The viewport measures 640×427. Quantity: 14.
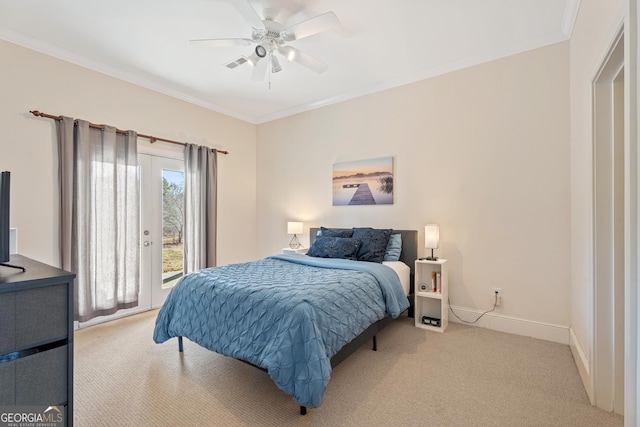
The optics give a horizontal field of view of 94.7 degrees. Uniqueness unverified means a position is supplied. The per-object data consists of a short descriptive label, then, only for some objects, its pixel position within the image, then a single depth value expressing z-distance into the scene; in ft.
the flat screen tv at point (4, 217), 4.30
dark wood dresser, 3.64
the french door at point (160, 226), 12.47
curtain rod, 9.52
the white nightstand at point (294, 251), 14.10
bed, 5.66
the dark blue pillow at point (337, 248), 11.18
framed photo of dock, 12.57
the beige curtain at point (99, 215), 10.04
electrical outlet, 10.17
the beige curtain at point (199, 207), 13.65
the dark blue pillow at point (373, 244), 11.07
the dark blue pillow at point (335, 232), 12.57
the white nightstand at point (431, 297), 10.23
